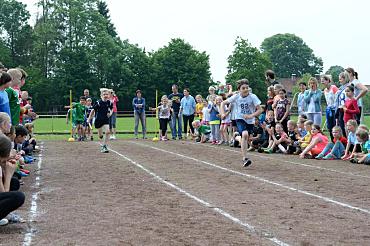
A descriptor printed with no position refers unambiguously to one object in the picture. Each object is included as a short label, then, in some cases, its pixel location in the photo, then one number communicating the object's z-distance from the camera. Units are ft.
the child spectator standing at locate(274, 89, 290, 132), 63.98
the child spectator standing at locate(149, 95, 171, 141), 87.61
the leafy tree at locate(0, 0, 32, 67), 310.04
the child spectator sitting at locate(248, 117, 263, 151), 67.05
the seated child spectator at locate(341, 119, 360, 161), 52.85
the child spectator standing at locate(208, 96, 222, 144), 78.89
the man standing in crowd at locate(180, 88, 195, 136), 88.79
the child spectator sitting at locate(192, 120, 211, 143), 82.64
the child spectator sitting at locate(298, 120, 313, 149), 59.41
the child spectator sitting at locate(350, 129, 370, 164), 50.65
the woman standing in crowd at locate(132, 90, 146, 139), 91.06
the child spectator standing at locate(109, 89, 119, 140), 90.21
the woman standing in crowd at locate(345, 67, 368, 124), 55.62
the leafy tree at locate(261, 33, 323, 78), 467.52
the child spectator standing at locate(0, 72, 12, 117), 34.76
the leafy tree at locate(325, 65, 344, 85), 495.78
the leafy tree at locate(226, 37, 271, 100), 314.55
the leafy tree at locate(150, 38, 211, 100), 289.74
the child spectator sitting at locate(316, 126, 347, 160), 55.47
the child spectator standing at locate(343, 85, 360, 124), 55.16
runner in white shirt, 50.80
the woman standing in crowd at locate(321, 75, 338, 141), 60.56
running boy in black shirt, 65.67
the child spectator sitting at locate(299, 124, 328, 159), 57.06
